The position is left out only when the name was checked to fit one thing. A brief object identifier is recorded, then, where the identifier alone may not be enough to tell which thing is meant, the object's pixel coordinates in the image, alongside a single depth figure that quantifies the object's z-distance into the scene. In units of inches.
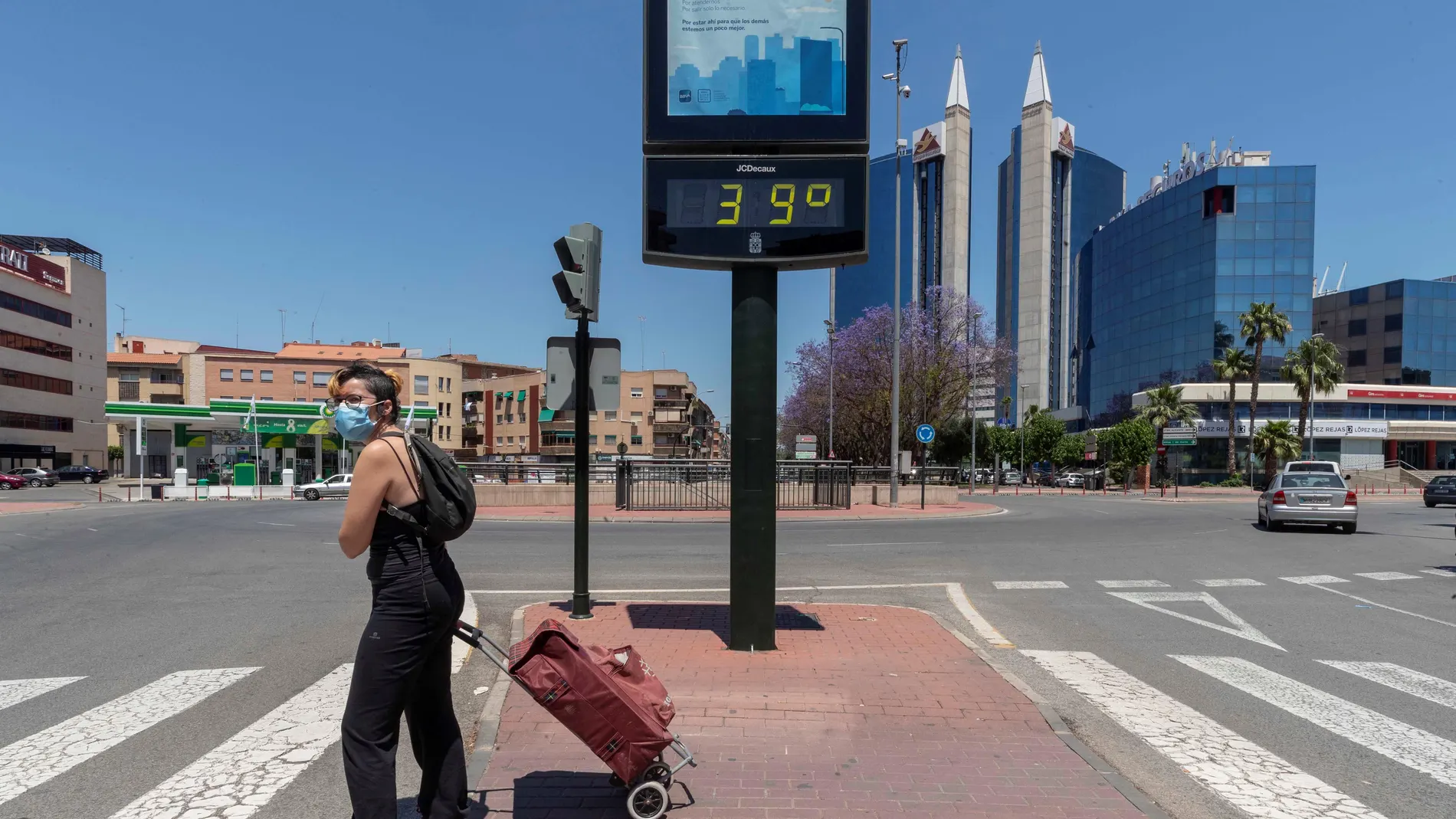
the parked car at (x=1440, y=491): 1306.6
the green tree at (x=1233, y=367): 2143.2
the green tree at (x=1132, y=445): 2321.6
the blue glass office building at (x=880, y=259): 5856.3
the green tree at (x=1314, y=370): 2130.9
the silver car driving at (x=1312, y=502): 746.2
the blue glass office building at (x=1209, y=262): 3078.2
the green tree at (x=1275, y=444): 2090.3
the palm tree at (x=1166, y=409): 2379.4
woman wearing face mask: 122.5
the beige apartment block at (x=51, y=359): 2447.1
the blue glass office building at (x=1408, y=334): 3179.1
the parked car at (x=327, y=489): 1450.5
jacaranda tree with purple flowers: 1739.7
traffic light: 285.1
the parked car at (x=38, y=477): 2144.3
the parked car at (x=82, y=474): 2385.6
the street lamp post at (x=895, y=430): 1120.8
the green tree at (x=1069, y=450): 3016.7
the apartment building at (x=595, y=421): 3193.9
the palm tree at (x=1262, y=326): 2078.0
